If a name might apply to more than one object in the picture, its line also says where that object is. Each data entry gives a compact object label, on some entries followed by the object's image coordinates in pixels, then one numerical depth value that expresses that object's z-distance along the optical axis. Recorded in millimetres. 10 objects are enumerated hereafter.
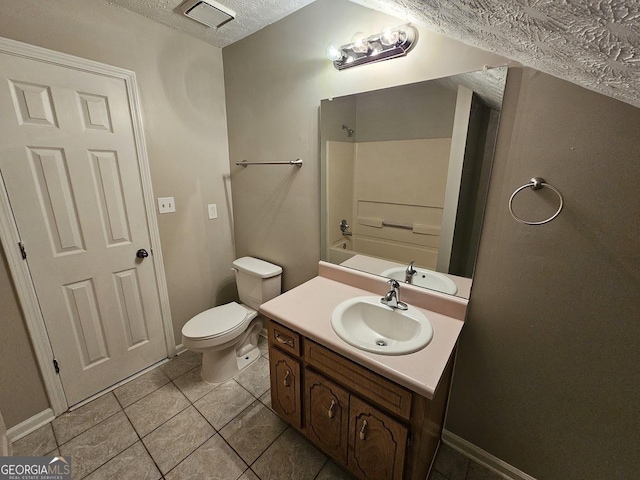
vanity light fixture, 1134
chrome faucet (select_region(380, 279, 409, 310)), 1251
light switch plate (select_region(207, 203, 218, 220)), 2107
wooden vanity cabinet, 956
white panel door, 1299
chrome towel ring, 943
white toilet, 1678
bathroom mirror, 1108
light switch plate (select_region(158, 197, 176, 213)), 1825
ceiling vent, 1414
